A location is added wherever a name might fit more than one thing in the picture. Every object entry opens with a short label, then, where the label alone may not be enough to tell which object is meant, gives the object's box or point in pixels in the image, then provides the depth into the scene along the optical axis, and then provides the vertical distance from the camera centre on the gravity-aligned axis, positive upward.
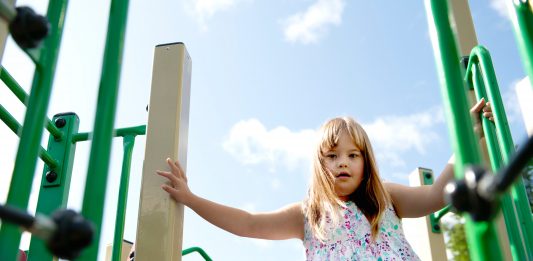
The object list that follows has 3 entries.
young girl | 1.87 +0.61
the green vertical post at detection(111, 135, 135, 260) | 1.86 +0.62
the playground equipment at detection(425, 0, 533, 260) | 0.50 +0.28
